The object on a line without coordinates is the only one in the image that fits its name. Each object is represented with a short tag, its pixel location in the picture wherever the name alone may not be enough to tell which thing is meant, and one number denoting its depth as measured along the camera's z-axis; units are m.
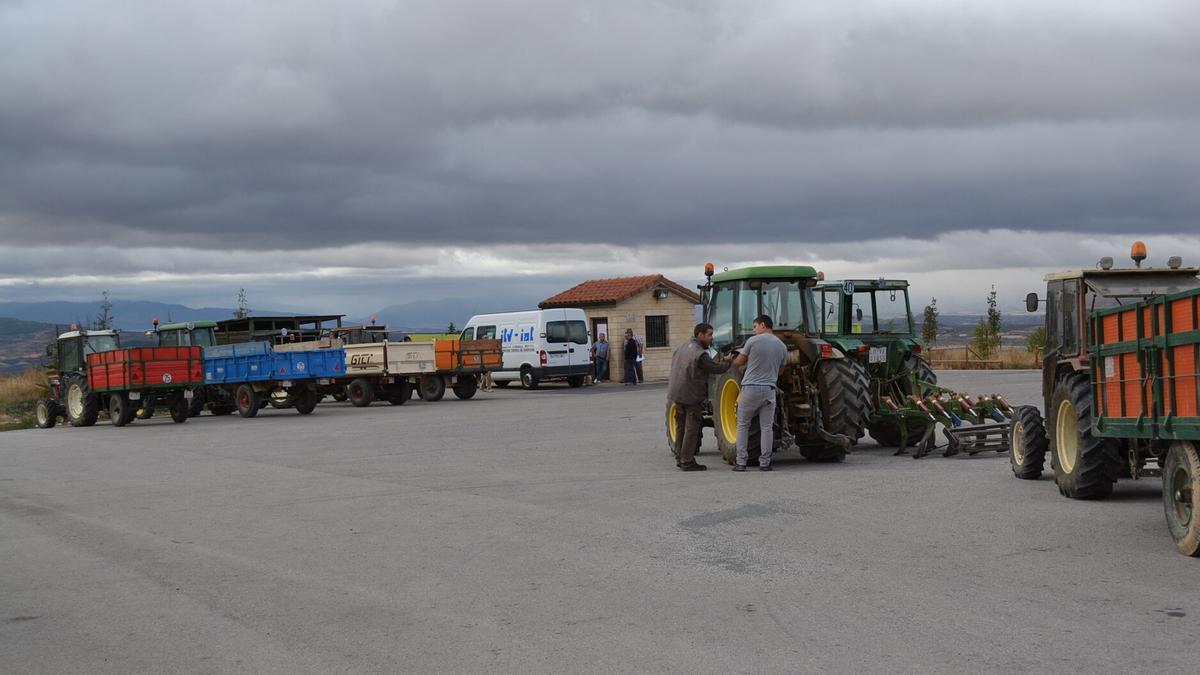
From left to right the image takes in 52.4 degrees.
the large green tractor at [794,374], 14.77
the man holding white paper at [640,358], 41.52
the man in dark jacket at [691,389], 14.51
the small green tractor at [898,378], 15.47
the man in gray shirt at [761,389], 14.19
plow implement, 15.24
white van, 38.28
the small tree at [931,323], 64.70
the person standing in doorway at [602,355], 42.09
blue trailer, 28.81
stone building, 43.53
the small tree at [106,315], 47.49
